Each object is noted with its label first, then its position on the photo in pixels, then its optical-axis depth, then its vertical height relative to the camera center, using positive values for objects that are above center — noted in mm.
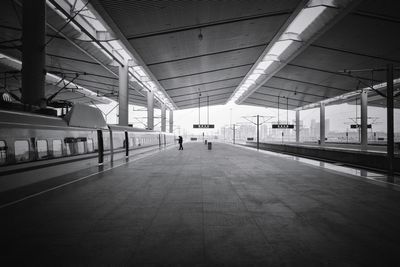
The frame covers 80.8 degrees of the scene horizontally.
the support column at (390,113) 8867 +752
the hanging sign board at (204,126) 40981 +1483
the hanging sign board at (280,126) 38594 +1294
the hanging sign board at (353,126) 36703 +1152
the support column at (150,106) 35919 +4441
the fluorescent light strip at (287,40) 15321 +7826
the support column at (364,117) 31422 +2118
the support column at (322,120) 43234 +2514
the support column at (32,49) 10383 +3844
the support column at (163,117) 47728 +3497
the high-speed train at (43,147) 6461 -419
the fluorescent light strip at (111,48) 13555 +7476
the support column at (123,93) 23031 +4138
